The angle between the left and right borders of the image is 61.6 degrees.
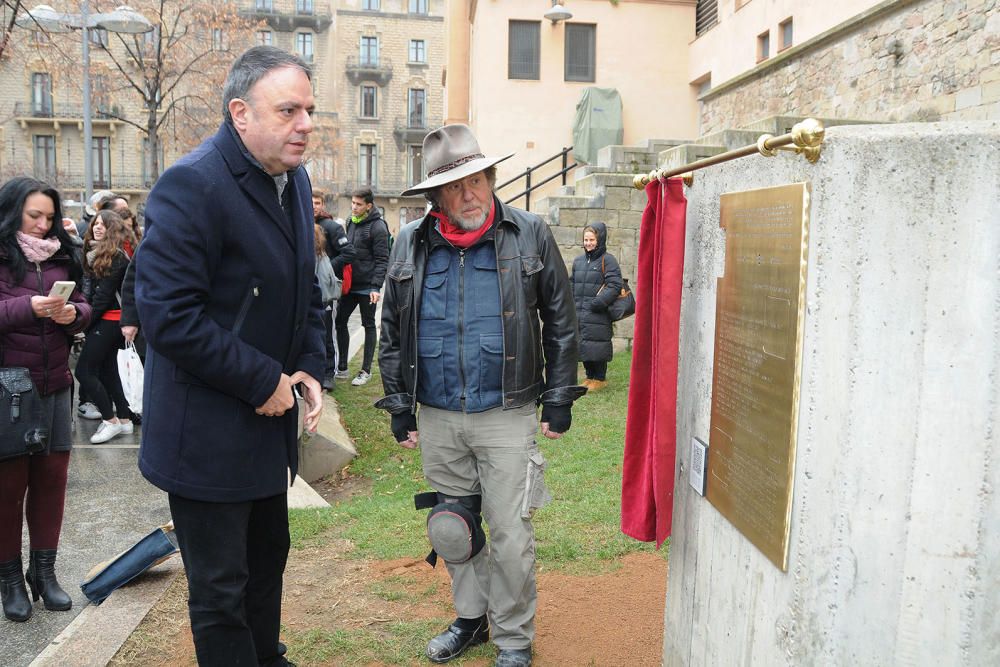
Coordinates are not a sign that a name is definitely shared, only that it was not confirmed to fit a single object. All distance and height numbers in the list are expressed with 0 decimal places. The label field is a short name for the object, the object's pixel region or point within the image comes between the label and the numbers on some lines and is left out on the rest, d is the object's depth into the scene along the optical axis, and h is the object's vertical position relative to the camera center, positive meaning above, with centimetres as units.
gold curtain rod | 193 +28
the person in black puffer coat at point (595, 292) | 974 -47
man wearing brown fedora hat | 340 -46
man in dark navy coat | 253 -26
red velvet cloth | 289 -43
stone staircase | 1322 +66
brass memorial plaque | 208 -29
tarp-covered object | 1850 +287
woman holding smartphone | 395 -55
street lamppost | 1040 +295
